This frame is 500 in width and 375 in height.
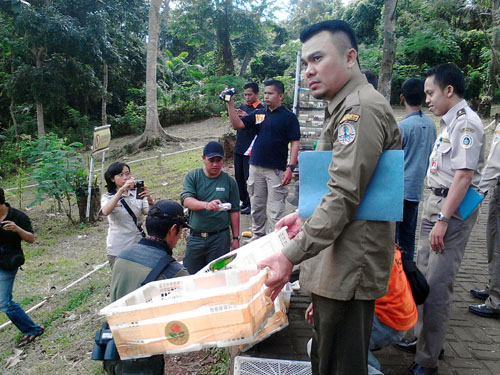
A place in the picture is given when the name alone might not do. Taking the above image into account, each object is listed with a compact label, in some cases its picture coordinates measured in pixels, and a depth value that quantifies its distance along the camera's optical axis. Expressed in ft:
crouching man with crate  7.50
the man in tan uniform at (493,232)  11.07
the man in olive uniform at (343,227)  5.15
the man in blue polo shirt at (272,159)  15.70
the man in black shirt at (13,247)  14.17
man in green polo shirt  12.74
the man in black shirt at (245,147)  20.02
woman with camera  13.47
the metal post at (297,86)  25.24
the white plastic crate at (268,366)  8.59
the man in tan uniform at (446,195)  8.24
